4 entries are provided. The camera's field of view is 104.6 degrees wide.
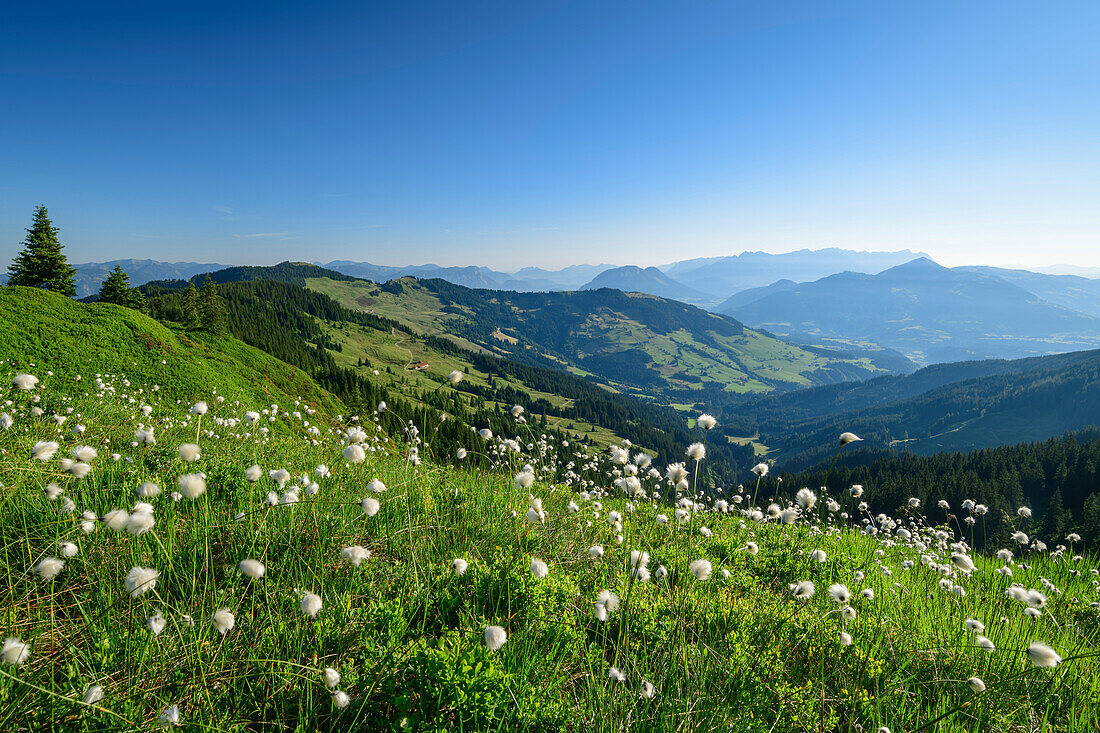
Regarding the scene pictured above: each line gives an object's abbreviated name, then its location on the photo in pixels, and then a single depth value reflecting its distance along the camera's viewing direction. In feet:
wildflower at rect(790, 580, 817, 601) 13.44
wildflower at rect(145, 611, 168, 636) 8.31
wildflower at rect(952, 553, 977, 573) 13.50
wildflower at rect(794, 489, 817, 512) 16.15
